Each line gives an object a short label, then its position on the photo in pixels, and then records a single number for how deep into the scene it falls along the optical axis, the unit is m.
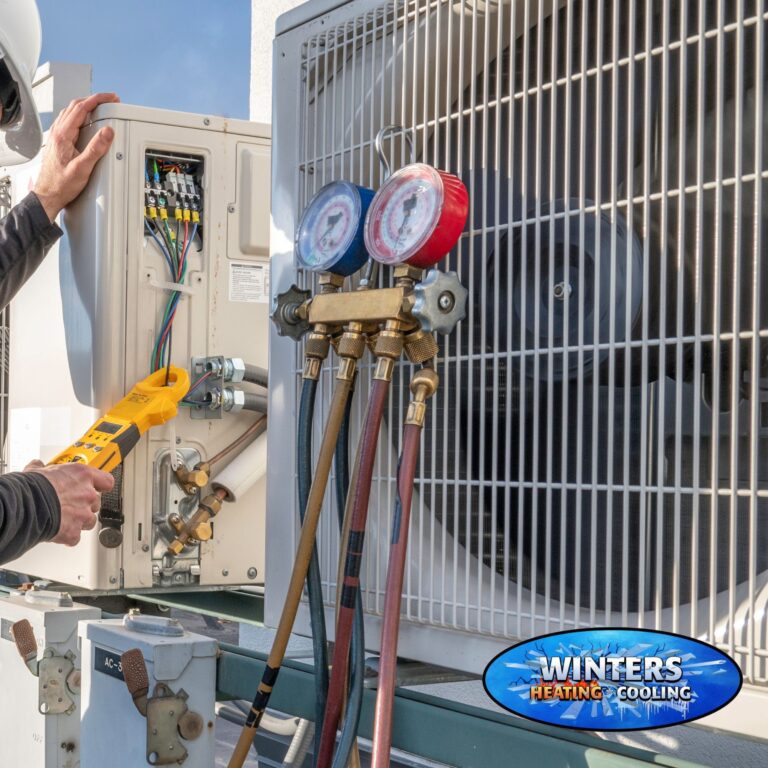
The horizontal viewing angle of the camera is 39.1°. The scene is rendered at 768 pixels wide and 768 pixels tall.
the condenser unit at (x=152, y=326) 1.83
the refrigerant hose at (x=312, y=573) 1.21
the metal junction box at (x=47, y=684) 1.79
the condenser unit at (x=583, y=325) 0.90
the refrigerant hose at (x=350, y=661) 1.12
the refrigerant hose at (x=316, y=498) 1.17
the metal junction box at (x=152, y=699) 1.42
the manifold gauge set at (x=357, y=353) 1.08
